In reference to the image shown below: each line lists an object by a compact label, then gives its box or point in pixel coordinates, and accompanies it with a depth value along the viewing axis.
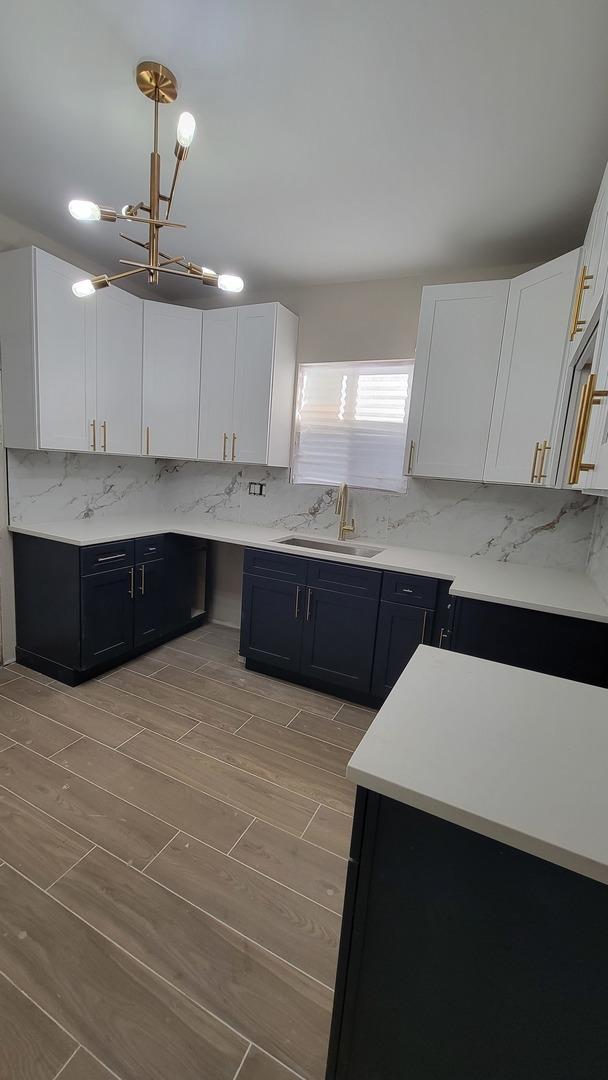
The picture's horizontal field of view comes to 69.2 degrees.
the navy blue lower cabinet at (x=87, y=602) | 2.60
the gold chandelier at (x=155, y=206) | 1.41
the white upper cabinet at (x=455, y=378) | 2.34
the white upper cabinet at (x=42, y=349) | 2.41
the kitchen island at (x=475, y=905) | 0.68
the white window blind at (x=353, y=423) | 3.00
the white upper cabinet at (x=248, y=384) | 2.99
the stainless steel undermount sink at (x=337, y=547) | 2.99
